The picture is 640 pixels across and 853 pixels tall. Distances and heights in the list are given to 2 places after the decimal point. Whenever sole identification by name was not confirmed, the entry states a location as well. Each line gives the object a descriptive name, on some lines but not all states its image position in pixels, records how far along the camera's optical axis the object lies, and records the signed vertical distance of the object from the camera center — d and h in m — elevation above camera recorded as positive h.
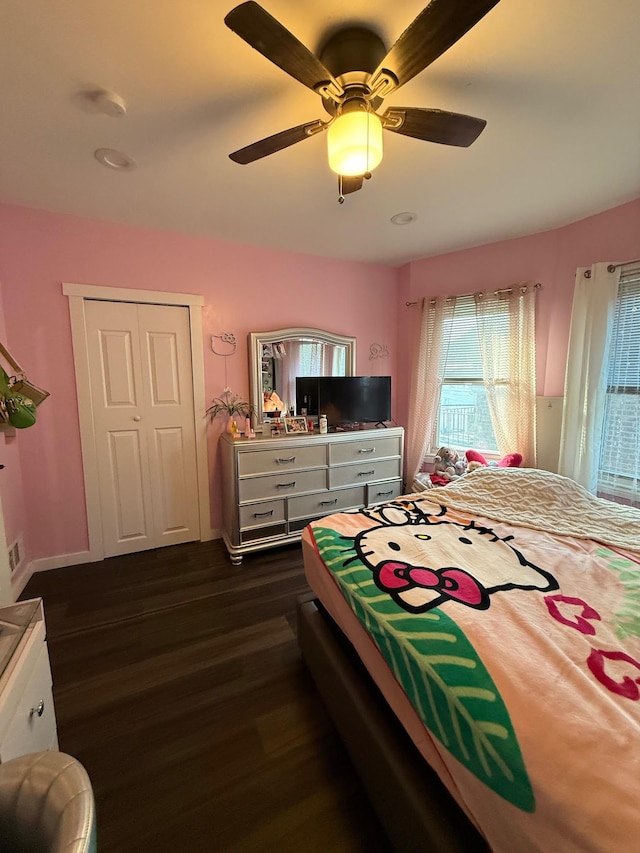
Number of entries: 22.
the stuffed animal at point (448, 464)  3.01 -0.69
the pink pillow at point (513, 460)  2.73 -0.59
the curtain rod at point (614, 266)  2.22 +0.81
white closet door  2.59 -0.28
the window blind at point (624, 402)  2.29 -0.11
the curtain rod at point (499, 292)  2.71 +0.80
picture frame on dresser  3.03 -0.34
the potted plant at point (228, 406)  2.93 -0.17
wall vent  2.22 -1.11
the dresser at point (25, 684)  0.87 -0.83
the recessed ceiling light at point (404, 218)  2.40 +1.21
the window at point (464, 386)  3.10 +0.01
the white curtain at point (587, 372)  2.34 +0.10
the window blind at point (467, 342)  2.91 +0.40
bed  0.69 -0.75
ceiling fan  0.88 +0.95
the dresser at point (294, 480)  2.60 -0.77
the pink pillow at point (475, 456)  2.93 -0.60
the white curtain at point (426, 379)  3.22 +0.08
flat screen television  3.17 -0.11
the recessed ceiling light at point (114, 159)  1.70 +1.16
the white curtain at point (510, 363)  2.76 +0.20
